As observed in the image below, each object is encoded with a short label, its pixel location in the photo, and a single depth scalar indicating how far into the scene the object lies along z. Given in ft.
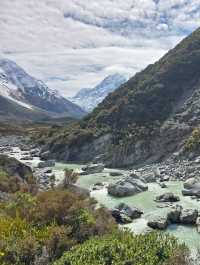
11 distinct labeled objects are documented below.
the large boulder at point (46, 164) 407.44
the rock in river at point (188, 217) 188.34
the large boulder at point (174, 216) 190.74
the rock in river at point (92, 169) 360.52
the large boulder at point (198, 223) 176.07
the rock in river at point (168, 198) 230.48
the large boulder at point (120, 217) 193.95
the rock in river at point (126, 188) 252.83
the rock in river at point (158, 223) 181.31
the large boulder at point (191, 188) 242.23
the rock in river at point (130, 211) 200.97
